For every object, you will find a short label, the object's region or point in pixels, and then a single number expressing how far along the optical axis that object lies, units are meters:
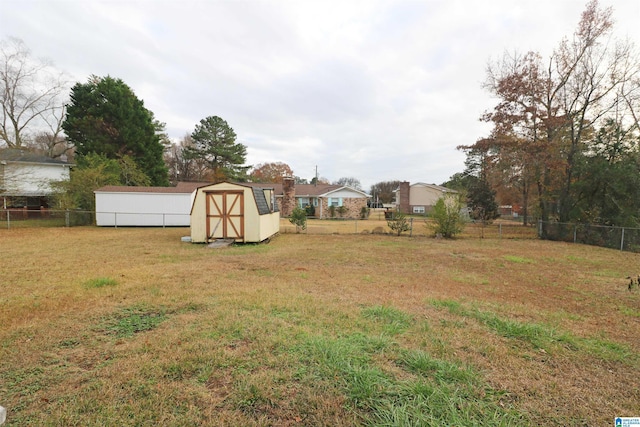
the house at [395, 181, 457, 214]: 42.00
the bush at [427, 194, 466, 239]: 14.45
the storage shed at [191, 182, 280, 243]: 11.69
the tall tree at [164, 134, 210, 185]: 42.98
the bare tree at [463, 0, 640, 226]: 13.80
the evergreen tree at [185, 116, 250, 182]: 37.62
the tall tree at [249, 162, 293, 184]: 48.87
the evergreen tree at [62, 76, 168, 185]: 25.17
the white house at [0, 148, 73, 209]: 16.42
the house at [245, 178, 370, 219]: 30.83
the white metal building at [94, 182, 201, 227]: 18.03
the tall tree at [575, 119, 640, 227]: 12.55
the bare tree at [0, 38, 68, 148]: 23.70
